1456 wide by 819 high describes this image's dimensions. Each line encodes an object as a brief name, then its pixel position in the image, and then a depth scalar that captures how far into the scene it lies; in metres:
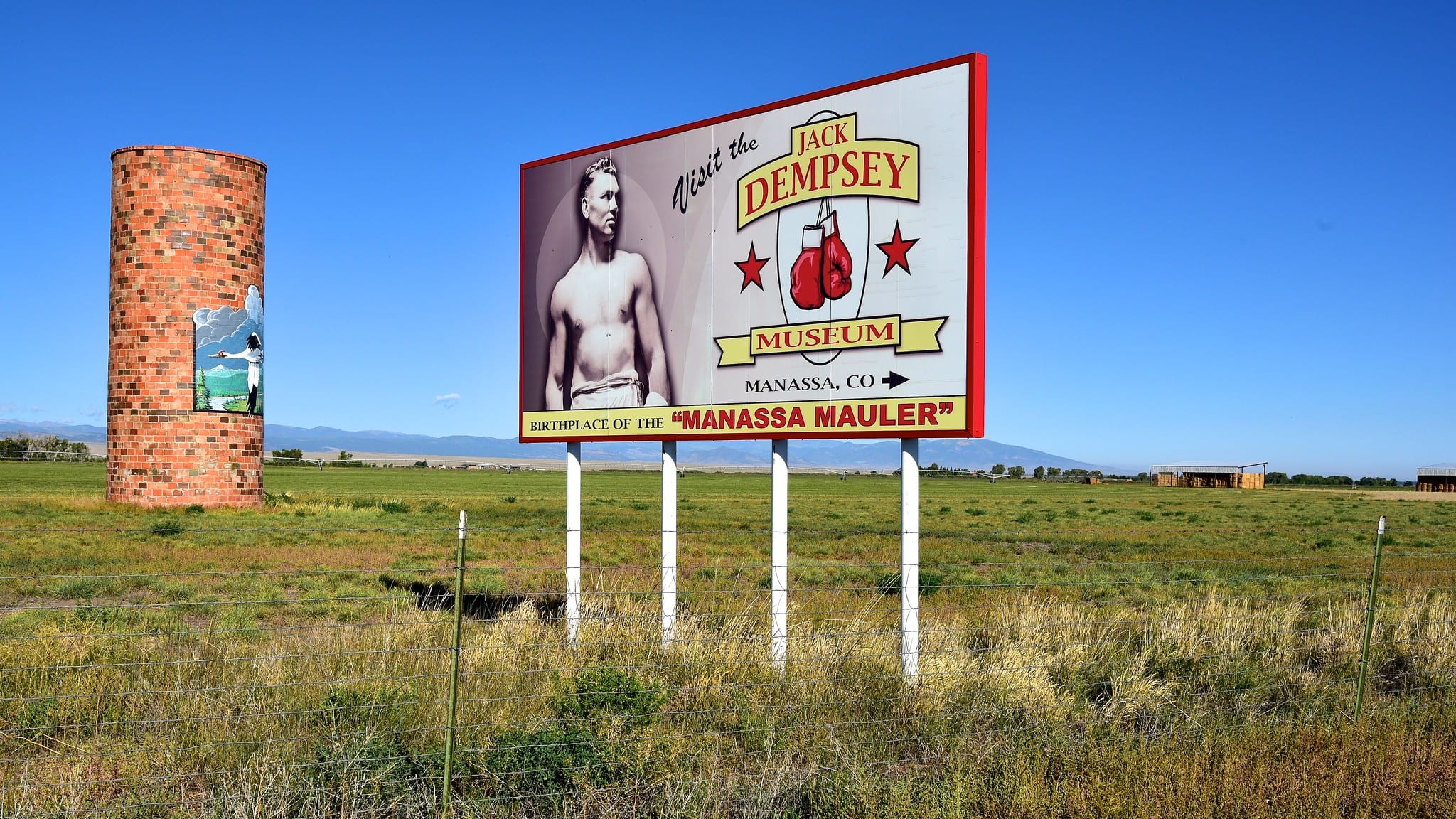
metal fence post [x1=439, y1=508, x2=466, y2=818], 5.53
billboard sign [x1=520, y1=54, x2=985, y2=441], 8.62
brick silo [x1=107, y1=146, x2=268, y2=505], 22.44
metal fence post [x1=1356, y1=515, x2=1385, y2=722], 7.86
